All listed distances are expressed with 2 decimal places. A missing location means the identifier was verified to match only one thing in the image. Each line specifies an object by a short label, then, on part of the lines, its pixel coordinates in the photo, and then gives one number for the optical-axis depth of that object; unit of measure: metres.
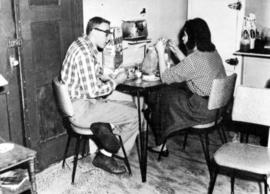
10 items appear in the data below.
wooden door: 2.90
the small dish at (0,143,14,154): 2.14
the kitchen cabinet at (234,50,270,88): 4.24
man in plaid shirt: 2.92
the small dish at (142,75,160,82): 3.28
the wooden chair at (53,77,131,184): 2.82
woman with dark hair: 3.05
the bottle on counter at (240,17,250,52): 4.22
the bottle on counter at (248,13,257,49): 4.24
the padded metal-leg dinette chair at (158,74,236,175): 2.88
